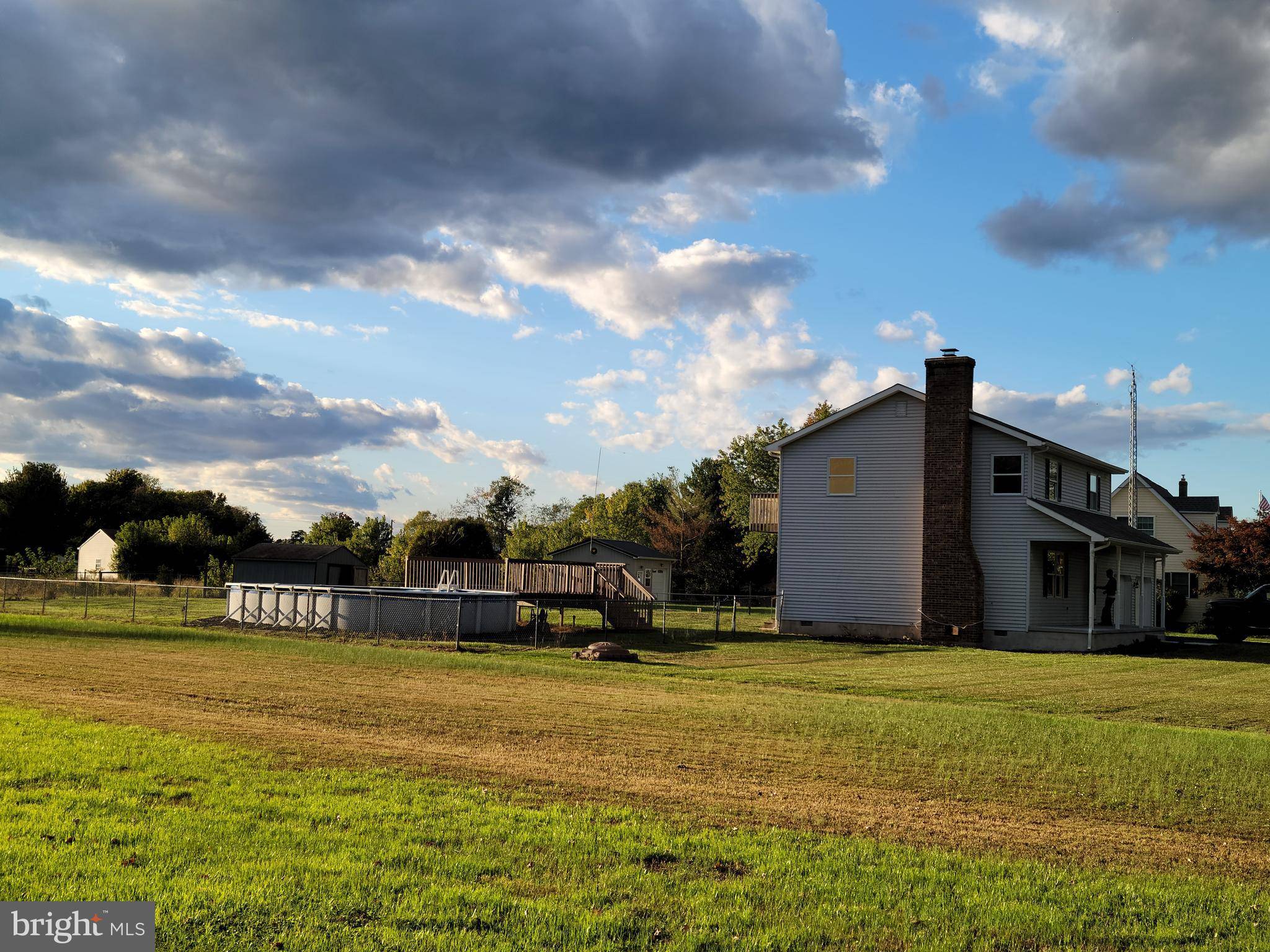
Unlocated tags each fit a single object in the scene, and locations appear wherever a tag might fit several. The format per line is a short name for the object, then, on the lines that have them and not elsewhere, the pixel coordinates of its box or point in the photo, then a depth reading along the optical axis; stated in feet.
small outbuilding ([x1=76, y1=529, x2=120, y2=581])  240.94
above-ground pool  91.04
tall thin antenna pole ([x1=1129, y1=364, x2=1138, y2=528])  144.87
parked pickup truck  122.93
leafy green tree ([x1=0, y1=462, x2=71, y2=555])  278.67
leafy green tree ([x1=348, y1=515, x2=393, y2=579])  243.19
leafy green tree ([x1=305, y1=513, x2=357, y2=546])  280.51
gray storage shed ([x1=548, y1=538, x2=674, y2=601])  193.47
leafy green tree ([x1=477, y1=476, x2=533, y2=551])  331.36
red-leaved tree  141.69
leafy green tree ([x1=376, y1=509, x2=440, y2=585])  185.16
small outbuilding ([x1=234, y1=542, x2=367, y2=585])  169.68
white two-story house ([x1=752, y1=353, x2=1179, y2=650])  105.19
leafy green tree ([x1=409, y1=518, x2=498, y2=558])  178.40
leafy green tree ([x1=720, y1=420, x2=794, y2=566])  230.89
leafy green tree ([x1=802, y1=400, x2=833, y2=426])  227.81
